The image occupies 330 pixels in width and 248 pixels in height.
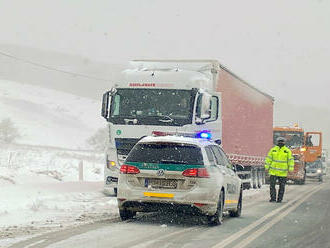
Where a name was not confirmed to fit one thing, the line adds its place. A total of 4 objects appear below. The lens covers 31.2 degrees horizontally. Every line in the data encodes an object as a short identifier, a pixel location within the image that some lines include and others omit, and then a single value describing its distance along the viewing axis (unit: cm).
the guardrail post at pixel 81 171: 2342
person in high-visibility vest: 1734
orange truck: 3048
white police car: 1031
